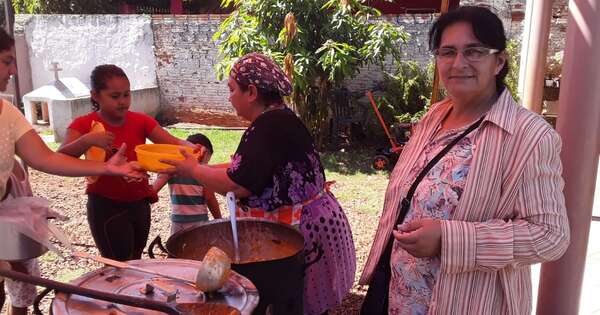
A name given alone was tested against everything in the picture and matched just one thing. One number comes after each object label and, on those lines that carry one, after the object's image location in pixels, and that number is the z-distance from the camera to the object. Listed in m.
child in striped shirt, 3.50
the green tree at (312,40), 7.68
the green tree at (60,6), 14.81
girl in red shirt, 2.79
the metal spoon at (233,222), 2.01
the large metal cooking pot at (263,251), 1.85
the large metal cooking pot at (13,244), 1.97
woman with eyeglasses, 1.43
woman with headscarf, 2.08
